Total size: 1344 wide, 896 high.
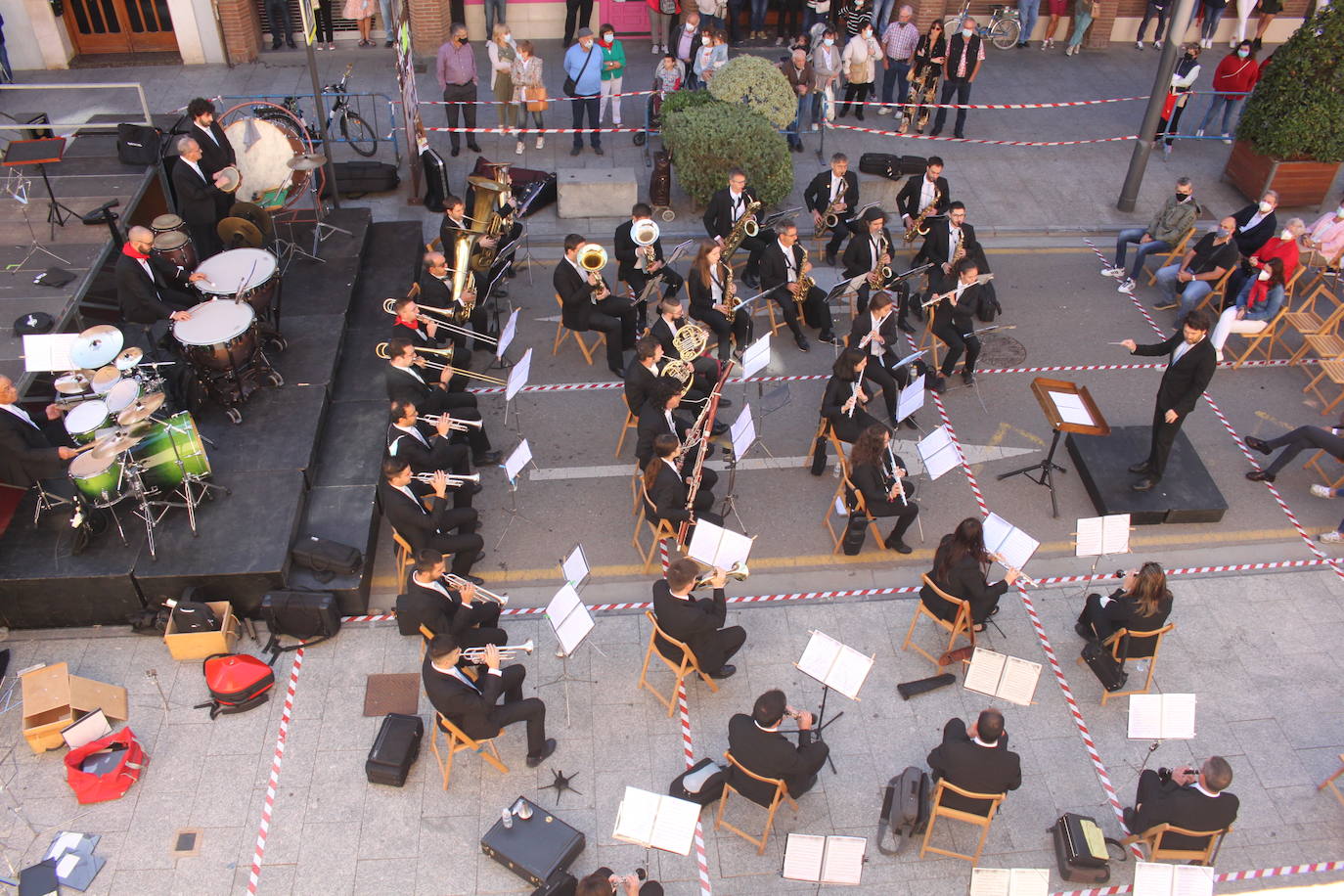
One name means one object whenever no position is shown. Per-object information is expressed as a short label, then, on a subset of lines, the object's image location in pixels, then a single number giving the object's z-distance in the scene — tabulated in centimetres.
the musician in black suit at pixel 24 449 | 880
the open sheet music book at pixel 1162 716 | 740
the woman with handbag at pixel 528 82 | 1527
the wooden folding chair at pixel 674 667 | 823
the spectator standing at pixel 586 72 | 1536
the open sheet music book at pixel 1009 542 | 863
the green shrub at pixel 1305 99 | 1363
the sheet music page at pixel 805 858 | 667
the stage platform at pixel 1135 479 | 1033
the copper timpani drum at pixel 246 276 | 1038
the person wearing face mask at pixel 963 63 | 1588
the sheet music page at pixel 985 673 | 792
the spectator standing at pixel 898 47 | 1656
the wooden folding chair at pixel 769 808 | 734
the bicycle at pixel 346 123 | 1504
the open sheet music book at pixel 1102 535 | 898
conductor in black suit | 979
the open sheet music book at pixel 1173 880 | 666
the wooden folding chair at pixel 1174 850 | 728
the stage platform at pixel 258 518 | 888
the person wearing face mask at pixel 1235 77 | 1595
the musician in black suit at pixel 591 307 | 1136
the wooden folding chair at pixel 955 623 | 861
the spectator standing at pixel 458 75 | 1499
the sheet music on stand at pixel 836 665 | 759
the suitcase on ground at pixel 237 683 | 838
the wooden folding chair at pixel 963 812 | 727
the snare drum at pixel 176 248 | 1064
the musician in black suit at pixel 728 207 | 1243
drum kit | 862
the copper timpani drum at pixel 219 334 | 980
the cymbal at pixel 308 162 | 1227
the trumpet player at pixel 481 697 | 736
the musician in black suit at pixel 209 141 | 1211
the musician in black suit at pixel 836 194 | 1290
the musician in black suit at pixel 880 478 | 924
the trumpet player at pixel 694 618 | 795
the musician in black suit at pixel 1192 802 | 697
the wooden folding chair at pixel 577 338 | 1203
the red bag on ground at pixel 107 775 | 782
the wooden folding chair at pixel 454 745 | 774
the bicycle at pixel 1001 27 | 1911
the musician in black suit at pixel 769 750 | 707
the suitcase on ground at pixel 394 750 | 793
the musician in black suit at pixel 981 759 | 711
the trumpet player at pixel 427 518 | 866
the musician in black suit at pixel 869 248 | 1189
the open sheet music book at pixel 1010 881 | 682
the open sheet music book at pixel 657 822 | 656
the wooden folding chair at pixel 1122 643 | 847
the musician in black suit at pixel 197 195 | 1174
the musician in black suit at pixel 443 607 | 788
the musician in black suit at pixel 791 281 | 1201
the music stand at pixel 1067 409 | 993
